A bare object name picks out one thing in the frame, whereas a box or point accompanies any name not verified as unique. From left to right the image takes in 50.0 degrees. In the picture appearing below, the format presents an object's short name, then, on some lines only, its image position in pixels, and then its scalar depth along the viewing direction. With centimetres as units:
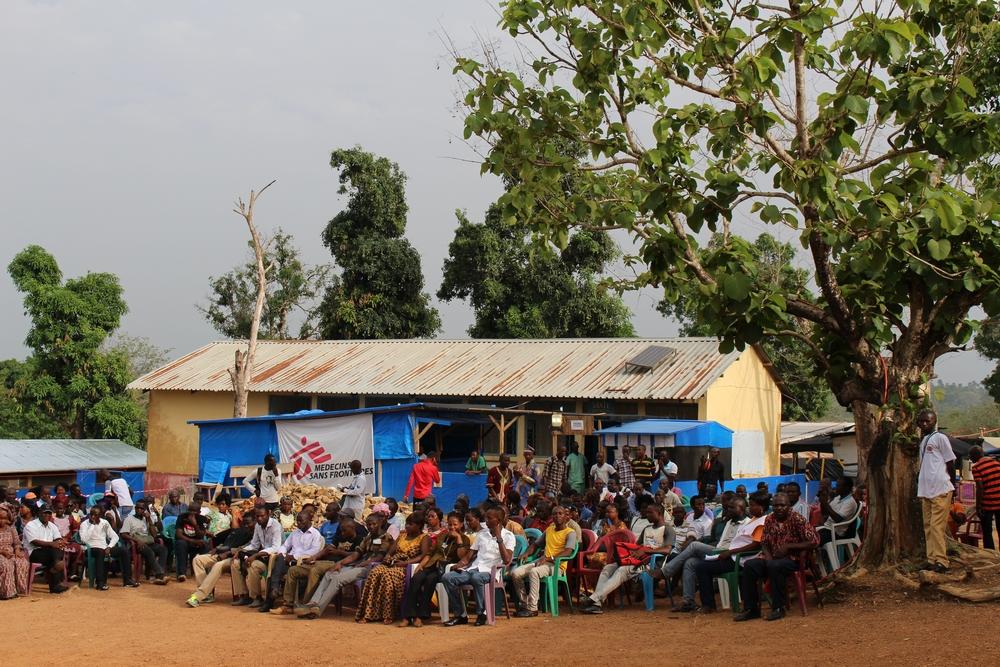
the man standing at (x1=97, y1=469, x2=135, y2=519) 1619
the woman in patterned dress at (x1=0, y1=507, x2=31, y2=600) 1351
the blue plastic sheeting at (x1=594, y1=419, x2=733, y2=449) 2080
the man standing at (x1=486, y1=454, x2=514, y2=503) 1719
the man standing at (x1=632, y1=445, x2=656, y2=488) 1759
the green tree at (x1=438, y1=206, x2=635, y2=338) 3525
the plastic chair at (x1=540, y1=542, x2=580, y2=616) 1171
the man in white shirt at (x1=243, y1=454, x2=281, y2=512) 1795
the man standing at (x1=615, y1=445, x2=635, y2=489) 1748
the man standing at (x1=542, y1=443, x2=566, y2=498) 1773
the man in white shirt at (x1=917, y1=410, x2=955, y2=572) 1009
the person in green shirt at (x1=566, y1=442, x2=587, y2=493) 1801
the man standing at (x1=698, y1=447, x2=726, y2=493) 1788
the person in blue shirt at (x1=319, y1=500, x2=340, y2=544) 1373
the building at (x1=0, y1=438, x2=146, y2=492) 2900
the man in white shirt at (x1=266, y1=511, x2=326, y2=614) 1261
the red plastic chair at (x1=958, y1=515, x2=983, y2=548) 1283
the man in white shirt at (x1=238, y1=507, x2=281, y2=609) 1291
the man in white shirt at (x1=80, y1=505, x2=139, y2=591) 1436
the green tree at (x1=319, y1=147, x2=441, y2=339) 3681
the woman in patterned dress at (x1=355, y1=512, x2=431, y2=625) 1162
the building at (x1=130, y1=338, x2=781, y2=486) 2534
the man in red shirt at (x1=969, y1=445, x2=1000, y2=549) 1238
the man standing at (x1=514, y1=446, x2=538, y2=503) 1772
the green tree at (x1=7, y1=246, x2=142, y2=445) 3359
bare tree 2931
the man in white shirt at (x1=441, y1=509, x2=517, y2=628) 1130
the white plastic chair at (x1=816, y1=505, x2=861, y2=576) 1163
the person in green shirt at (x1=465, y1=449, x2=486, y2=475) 1983
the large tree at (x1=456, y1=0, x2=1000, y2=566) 936
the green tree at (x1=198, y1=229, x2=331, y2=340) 4347
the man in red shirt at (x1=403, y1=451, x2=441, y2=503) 1758
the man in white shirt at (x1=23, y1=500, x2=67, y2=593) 1415
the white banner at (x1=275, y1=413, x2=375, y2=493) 2144
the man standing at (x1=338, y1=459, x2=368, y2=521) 1603
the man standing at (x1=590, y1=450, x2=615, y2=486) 1766
